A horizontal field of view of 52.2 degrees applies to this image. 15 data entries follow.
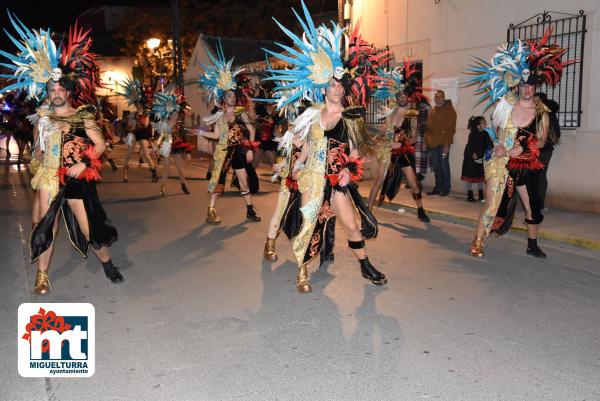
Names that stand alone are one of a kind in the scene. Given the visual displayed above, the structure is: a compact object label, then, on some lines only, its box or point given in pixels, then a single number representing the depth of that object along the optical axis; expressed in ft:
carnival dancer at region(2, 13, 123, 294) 18.30
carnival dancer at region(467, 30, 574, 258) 21.91
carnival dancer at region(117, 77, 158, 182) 48.11
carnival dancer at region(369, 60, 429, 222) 29.30
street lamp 85.15
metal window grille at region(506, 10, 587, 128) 31.91
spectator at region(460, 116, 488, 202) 35.24
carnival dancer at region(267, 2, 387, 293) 17.51
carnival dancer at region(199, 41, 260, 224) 29.81
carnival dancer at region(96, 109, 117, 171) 39.68
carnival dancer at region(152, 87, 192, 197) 40.34
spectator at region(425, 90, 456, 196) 38.47
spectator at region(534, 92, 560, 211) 25.08
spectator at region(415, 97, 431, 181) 40.34
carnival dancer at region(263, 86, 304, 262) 20.90
